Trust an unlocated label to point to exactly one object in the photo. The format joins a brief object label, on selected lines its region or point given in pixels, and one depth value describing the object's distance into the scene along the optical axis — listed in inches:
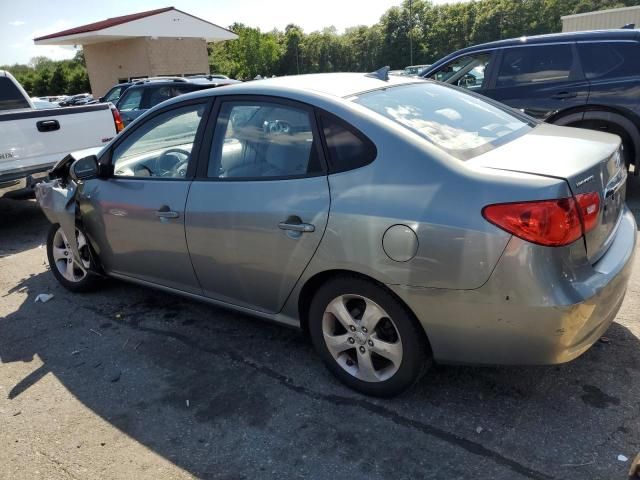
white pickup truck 234.5
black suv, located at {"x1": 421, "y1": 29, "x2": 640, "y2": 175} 225.3
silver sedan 89.1
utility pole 2095.1
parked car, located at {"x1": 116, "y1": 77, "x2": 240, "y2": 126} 442.9
